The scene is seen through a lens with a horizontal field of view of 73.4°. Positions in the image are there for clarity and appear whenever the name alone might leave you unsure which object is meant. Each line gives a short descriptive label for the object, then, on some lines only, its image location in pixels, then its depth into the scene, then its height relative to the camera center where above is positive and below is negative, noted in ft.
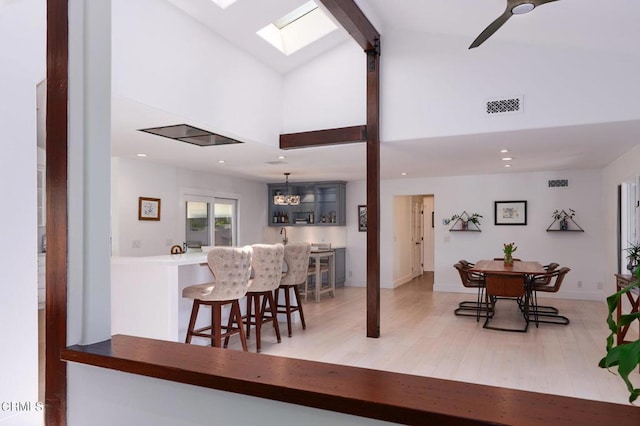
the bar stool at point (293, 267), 16.67 -2.08
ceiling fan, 8.51 +4.19
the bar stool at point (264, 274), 14.34 -2.05
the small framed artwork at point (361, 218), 30.40 -0.28
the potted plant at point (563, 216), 25.09 -0.13
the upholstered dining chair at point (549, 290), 18.57 -3.41
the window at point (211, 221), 24.34 -0.39
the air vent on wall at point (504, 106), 14.56 +3.72
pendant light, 25.40 +0.84
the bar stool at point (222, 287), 12.16 -2.17
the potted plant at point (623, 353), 2.63 -0.89
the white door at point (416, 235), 34.40 -1.72
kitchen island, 12.21 -2.37
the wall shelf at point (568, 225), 25.00 -0.66
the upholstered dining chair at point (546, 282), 19.15 -3.27
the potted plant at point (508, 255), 20.76 -2.00
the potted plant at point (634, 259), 15.03 -1.66
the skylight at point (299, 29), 16.36 +7.16
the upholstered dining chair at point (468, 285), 20.27 -3.41
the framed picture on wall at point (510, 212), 26.25 +0.08
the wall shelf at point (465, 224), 27.37 -0.65
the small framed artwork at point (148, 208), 20.78 +0.31
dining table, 17.65 -2.86
